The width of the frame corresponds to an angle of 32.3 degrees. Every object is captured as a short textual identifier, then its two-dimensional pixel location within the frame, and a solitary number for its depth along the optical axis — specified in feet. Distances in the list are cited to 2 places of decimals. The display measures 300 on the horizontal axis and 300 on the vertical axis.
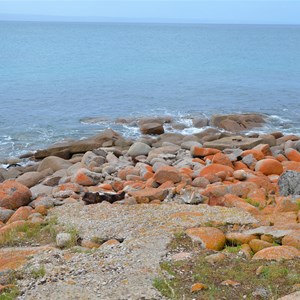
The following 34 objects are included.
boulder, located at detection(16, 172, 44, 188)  58.14
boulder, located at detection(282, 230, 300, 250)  28.74
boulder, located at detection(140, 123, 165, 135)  84.33
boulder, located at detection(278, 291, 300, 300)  22.52
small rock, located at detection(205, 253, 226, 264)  27.40
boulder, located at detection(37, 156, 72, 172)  63.78
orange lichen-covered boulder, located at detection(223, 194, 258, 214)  35.78
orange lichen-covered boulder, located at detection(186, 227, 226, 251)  29.84
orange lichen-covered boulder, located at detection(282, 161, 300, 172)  53.01
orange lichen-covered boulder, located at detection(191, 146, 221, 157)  60.95
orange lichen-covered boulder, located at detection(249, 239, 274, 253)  28.89
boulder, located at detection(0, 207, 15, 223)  40.56
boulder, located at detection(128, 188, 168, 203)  40.37
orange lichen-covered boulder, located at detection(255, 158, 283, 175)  51.80
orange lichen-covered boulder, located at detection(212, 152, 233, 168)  53.61
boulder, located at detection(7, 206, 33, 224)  38.99
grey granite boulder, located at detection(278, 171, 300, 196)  41.04
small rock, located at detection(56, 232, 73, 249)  31.76
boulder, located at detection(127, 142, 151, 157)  66.87
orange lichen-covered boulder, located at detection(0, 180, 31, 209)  43.88
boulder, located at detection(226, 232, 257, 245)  30.22
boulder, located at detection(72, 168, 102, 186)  50.72
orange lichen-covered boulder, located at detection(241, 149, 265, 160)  57.77
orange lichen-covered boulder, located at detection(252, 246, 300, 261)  27.22
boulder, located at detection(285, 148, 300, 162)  60.74
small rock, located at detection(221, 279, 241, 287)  24.79
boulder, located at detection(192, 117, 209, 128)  89.76
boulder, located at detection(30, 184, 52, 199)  47.74
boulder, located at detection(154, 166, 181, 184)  46.39
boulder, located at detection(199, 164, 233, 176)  49.36
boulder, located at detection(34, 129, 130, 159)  71.67
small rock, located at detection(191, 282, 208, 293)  24.18
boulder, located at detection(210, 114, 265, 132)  87.76
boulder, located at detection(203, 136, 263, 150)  67.62
